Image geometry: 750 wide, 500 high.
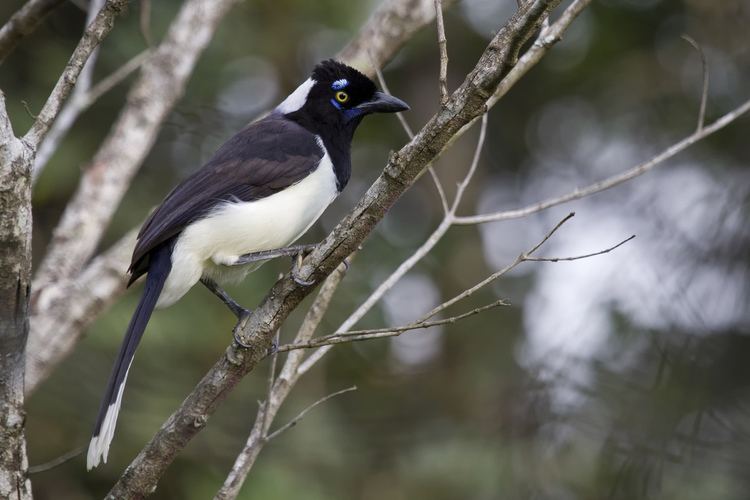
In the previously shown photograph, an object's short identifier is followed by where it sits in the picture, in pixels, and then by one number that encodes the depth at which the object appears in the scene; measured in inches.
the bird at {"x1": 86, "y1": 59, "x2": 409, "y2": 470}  312.8
